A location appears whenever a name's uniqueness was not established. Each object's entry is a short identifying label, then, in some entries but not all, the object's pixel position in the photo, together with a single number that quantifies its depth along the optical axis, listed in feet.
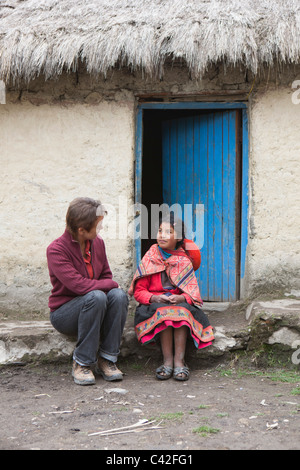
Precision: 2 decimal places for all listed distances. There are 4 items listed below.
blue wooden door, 16.70
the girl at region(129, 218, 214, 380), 12.78
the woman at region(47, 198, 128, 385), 12.20
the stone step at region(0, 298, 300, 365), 13.25
